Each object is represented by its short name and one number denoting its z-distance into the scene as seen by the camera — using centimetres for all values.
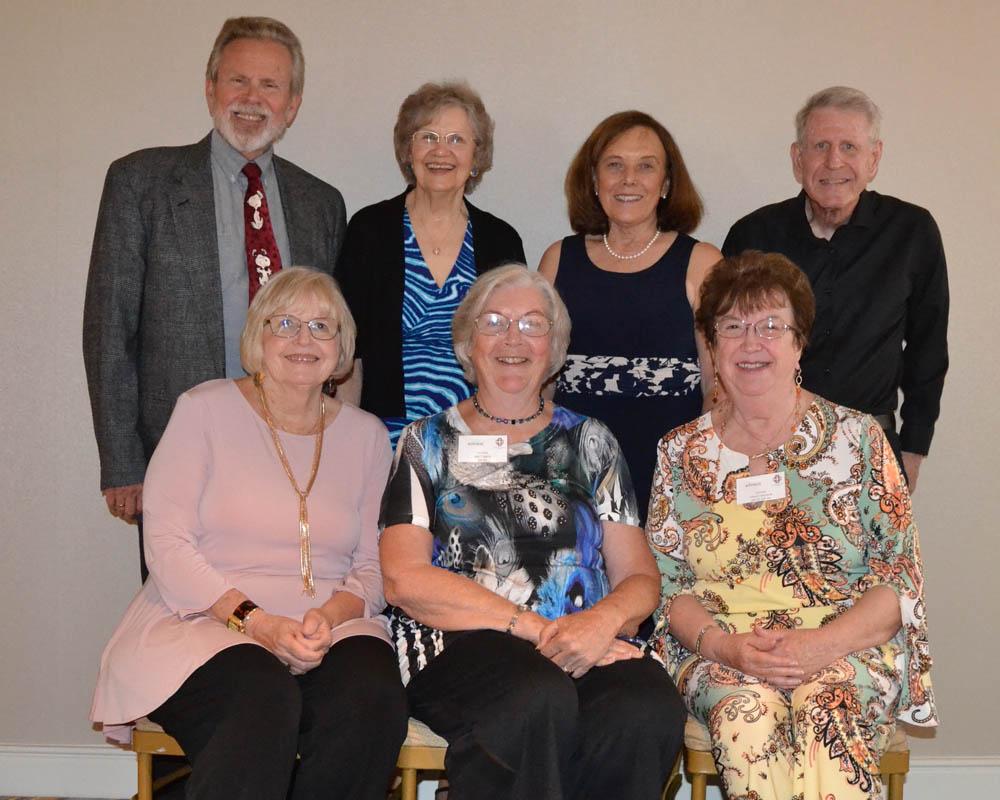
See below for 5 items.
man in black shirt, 317
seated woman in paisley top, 225
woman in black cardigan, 311
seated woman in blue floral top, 221
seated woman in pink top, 225
